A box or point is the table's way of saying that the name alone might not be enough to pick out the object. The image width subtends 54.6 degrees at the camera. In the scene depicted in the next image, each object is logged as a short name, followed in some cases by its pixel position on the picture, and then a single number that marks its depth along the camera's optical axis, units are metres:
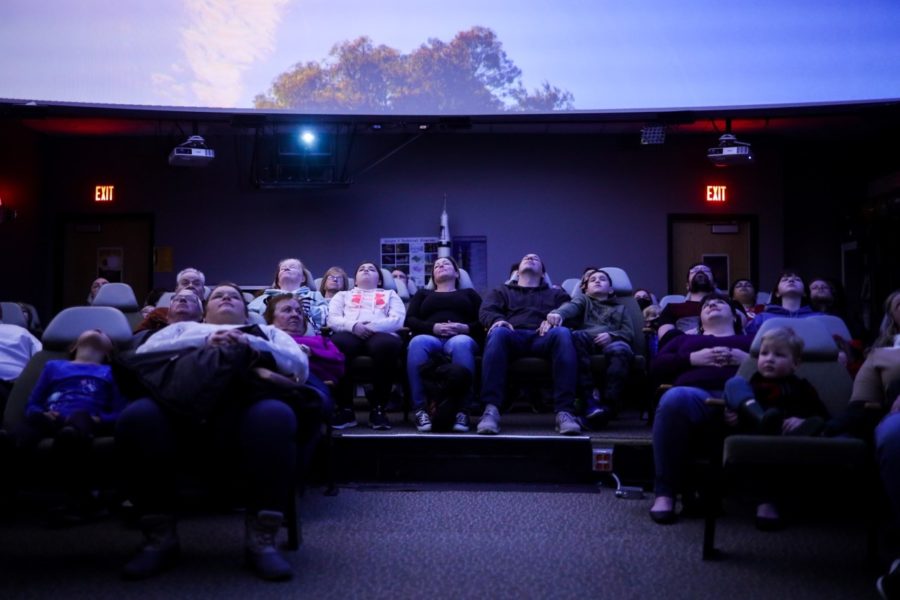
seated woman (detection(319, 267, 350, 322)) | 5.73
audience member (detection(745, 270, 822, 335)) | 5.14
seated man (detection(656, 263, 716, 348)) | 5.02
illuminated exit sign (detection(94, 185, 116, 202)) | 9.25
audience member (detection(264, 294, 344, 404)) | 4.04
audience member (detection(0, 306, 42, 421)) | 3.83
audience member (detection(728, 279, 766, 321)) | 6.09
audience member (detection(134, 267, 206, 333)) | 4.46
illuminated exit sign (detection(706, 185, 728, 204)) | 9.25
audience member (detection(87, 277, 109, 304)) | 7.74
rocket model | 8.86
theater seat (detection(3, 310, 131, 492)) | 3.38
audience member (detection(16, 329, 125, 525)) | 2.92
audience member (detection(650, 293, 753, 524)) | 3.29
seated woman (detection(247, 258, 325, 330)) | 5.34
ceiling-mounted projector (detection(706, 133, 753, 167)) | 8.07
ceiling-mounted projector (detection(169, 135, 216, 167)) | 7.98
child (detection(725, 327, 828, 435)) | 3.06
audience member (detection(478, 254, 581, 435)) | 4.55
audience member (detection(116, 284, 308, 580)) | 2.70
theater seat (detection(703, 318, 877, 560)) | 2.89
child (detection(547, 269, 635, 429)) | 4.77
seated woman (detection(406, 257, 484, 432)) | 4.75
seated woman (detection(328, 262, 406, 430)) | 4.85
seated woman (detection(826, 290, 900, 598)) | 2.69
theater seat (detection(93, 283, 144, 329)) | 5.33
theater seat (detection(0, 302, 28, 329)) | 5.46
